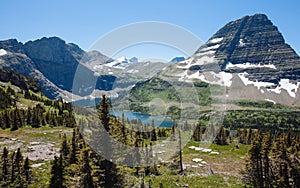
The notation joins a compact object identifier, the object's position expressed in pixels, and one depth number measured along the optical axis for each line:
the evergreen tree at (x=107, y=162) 29.47
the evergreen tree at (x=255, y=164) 43.28
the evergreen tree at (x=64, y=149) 41.25
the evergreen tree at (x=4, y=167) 32.57
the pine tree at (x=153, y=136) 98.79
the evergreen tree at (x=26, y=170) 32.06
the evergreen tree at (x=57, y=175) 25.27
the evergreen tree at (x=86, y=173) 25.66
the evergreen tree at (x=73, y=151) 40.60
